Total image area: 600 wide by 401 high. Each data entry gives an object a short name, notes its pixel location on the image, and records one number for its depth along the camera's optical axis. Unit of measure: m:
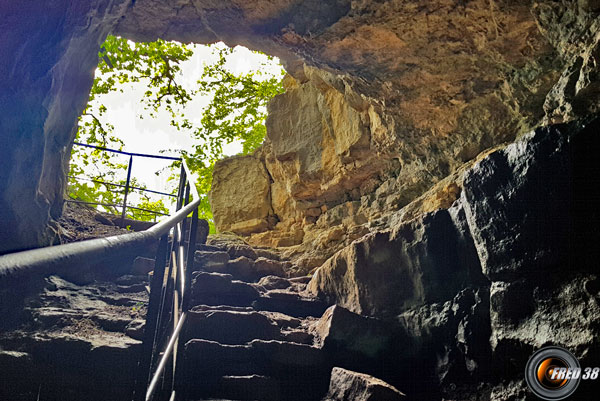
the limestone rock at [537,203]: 2.09
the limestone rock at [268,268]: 4.94
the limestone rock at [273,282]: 4.35
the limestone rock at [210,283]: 3.75
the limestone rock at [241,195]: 9.42
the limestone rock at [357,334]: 2.86
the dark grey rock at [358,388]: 2.28
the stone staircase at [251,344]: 2.57
